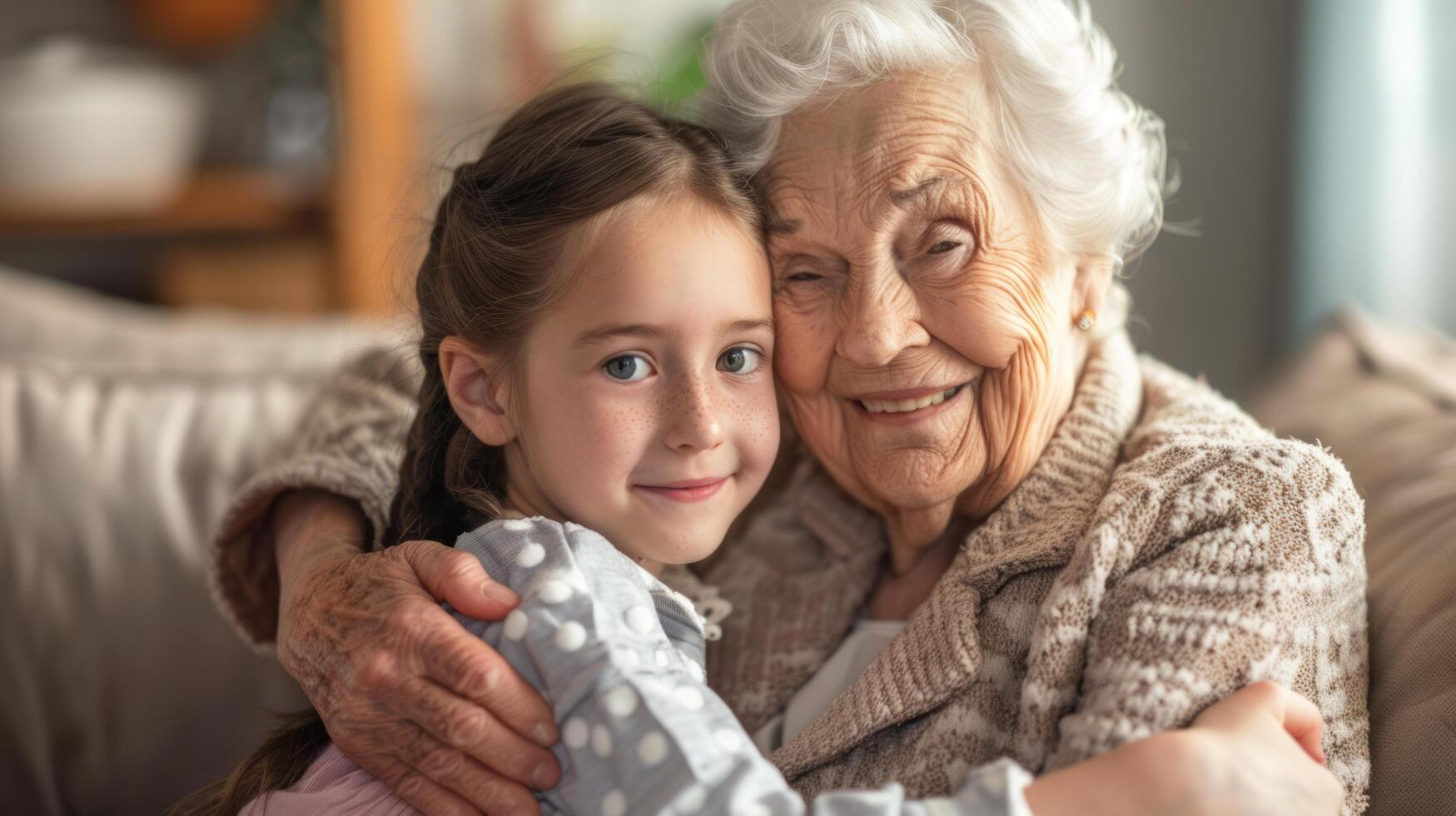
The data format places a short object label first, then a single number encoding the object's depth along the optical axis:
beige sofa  1.85
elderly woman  1.00
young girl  1.05
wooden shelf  3.24
